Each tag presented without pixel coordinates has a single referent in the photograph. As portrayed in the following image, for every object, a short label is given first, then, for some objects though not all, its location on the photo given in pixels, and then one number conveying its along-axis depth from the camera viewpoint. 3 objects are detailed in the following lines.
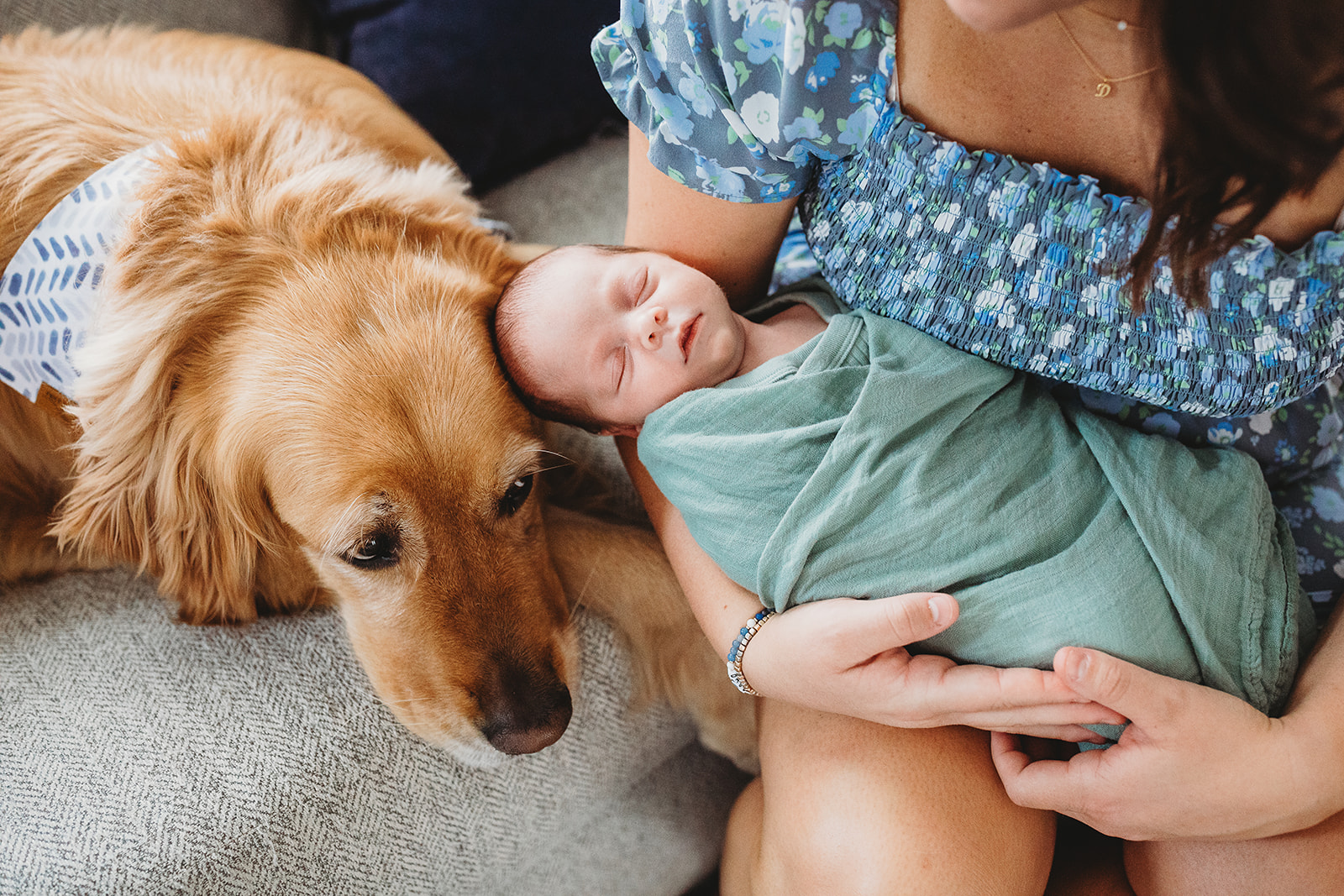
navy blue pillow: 1.72
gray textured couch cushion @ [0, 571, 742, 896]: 0.98
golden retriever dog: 1.00
